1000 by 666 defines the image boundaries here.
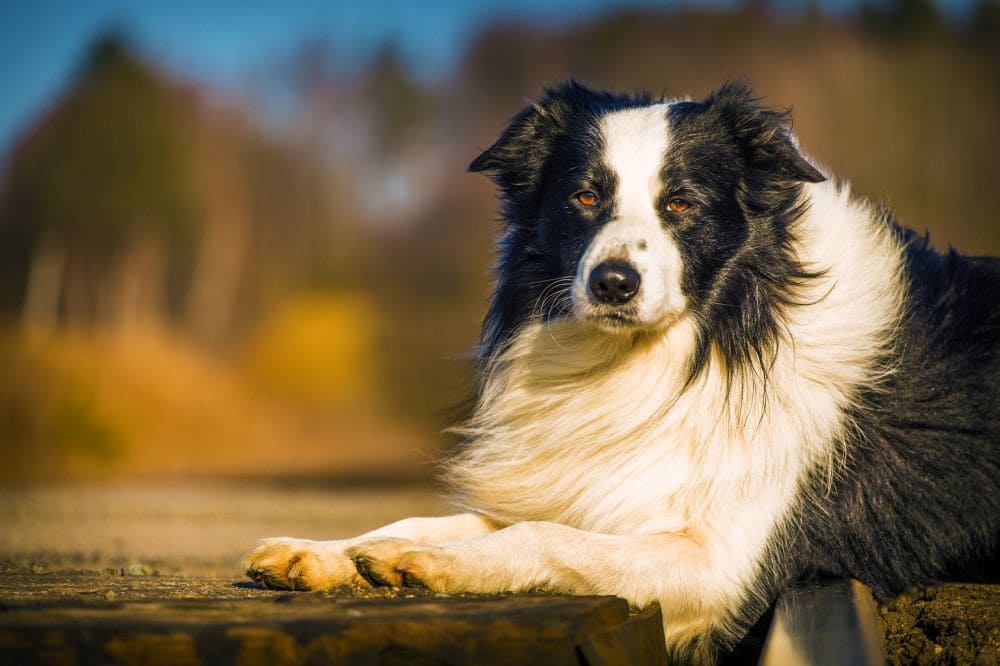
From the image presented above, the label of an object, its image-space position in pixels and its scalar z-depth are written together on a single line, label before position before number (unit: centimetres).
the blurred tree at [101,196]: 3425
